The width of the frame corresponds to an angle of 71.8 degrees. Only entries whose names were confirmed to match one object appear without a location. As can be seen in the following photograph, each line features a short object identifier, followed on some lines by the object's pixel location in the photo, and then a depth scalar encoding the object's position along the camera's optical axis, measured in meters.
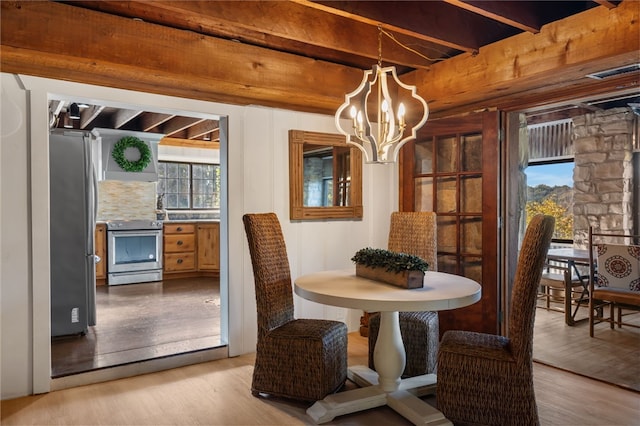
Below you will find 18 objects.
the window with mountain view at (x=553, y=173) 5.81
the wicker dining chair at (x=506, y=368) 2.14
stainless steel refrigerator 3.74
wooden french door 3.47
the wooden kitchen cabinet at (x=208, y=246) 7.01
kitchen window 7.77
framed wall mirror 3.80
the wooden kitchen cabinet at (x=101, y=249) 6.17
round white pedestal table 2.11
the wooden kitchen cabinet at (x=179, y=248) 6.81
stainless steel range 6.19
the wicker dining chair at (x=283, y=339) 2.54
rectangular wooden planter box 2.34
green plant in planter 2.38
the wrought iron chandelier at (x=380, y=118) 2.31
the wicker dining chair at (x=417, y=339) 2.92
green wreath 6.49
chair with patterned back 3.78
